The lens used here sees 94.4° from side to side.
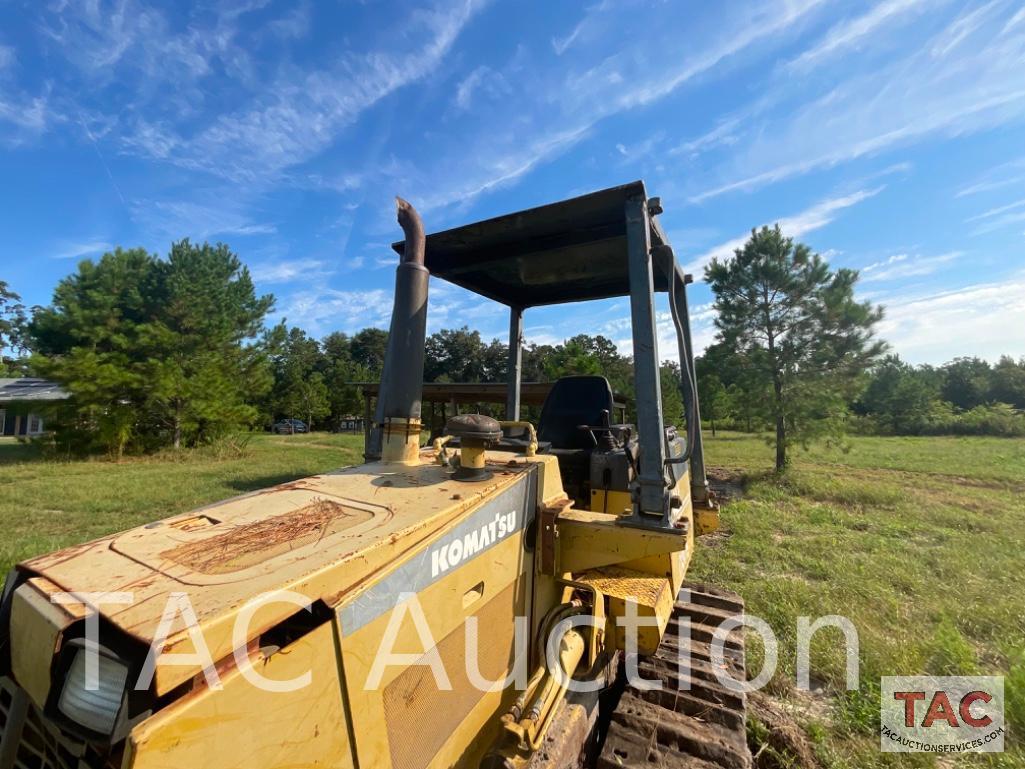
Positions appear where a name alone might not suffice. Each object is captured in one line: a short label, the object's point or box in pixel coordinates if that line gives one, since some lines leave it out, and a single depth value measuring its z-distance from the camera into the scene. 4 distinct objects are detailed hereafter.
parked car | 42.68
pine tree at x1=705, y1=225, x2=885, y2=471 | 12.82
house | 24.94
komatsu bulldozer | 0.98
